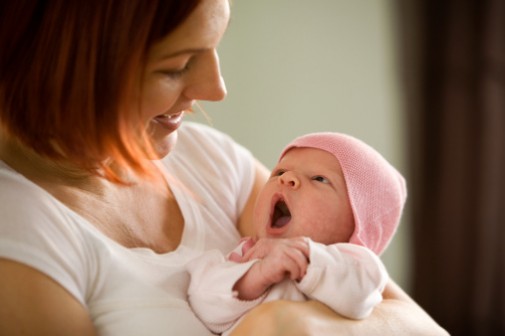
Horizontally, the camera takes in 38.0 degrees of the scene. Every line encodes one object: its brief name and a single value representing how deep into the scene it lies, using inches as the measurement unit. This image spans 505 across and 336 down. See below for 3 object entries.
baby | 51.0
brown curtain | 113.4
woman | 45.9
